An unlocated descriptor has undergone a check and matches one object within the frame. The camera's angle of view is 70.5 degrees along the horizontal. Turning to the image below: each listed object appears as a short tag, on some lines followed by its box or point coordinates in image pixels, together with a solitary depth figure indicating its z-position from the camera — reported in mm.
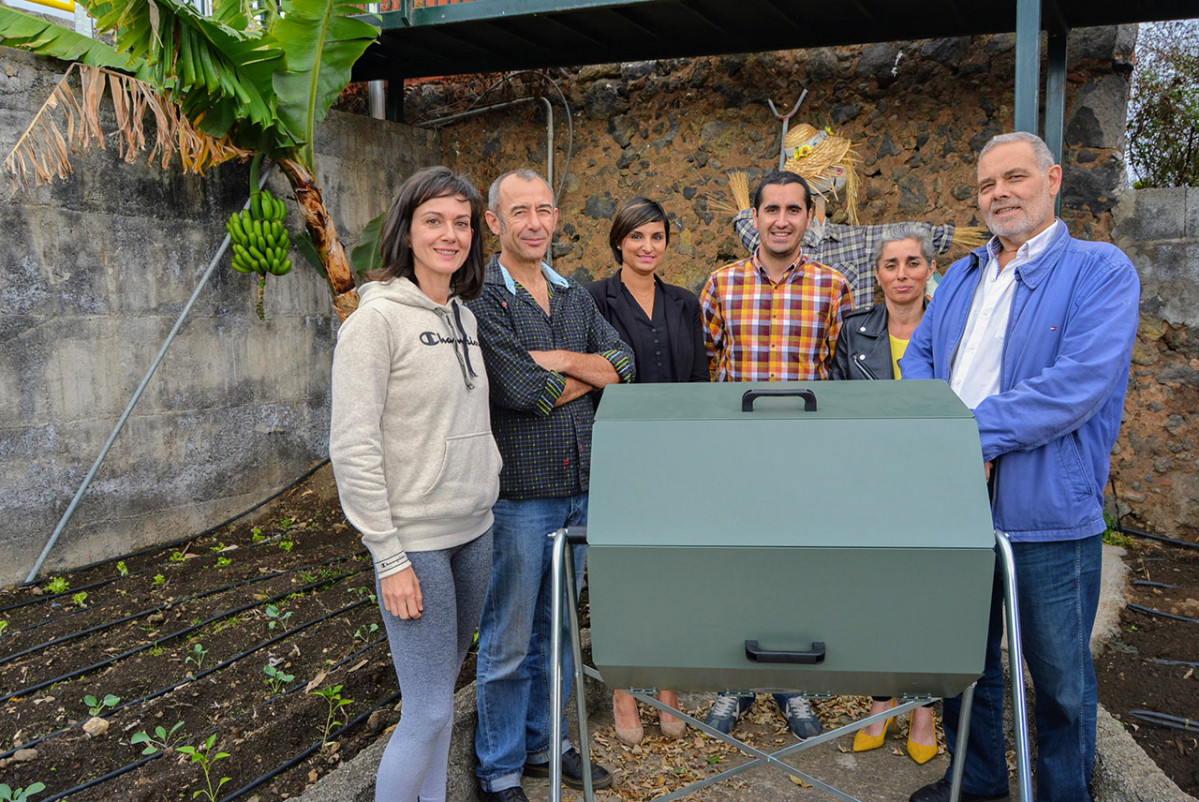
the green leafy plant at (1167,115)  5707
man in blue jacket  2193
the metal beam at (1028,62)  4156
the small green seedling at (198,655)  3381
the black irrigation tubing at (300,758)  2547
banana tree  3896
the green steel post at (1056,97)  4793
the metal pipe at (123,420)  4336
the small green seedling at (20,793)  2475
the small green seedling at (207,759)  2525
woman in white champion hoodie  1989
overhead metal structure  4555
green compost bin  1677
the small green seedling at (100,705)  3016
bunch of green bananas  4938
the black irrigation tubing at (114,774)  2494
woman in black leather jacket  3145
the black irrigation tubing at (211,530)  4641
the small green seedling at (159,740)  2773
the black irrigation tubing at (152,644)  3174
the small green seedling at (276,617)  3764
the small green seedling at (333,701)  2961
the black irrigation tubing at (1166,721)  3037
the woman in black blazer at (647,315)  3166
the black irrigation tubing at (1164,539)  4930
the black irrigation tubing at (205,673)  2830
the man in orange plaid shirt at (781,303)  3240
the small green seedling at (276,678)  3215
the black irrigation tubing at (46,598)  3953
